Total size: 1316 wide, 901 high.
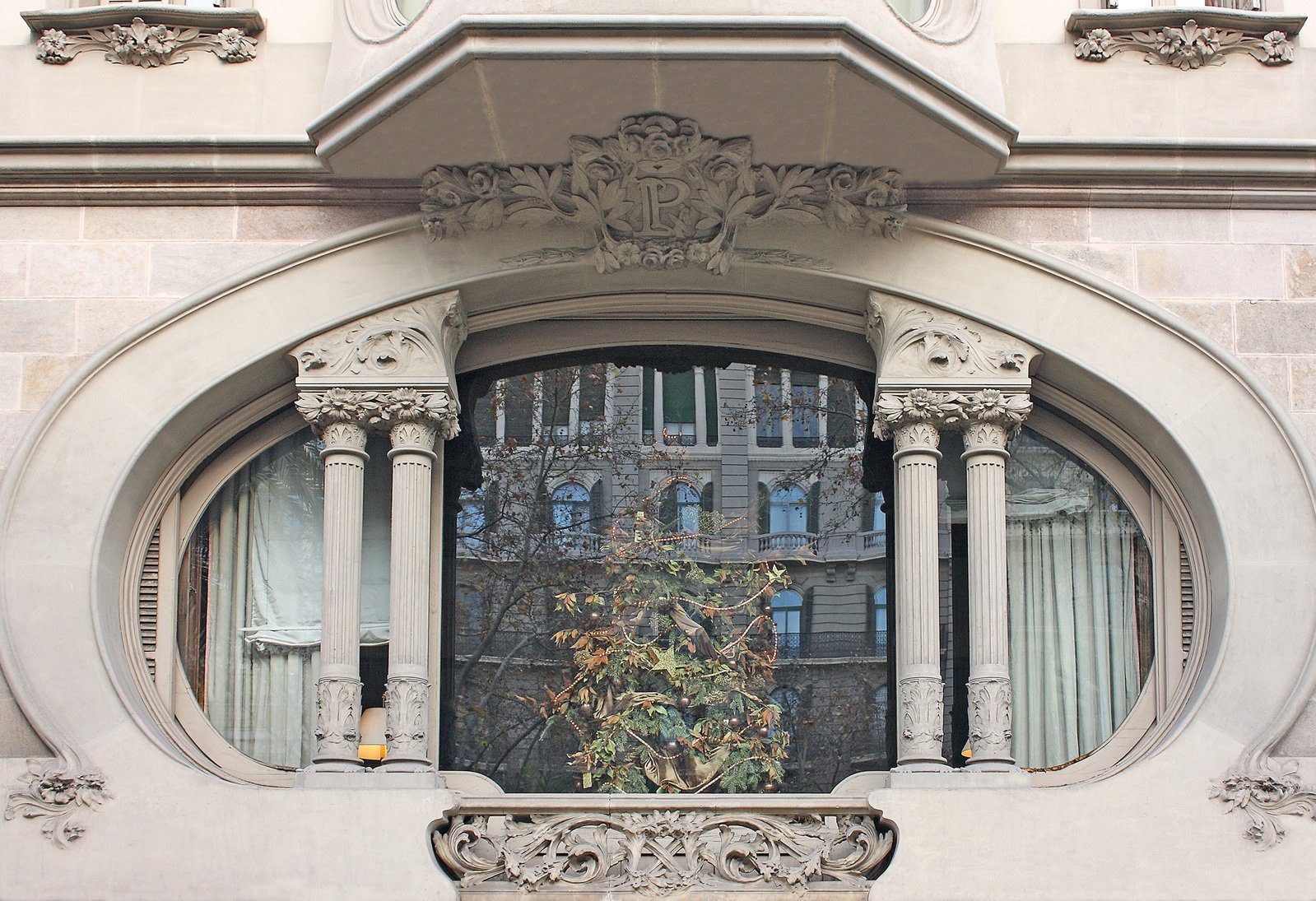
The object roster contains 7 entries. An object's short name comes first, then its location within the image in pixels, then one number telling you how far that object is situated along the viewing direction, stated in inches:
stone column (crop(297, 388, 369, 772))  485.1
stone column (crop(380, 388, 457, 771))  486.9
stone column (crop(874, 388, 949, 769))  486.9
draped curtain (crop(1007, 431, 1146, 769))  513.7
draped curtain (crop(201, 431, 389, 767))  516.4
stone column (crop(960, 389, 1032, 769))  484.7
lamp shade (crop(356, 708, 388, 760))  503.5
